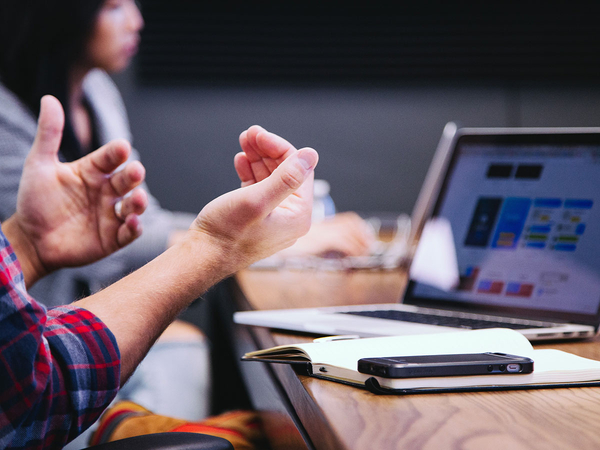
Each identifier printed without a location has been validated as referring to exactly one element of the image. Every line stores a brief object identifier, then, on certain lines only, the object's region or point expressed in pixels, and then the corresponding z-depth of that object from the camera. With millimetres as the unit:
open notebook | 1094
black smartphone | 1080
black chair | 1116
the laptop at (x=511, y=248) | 1340
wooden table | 999
